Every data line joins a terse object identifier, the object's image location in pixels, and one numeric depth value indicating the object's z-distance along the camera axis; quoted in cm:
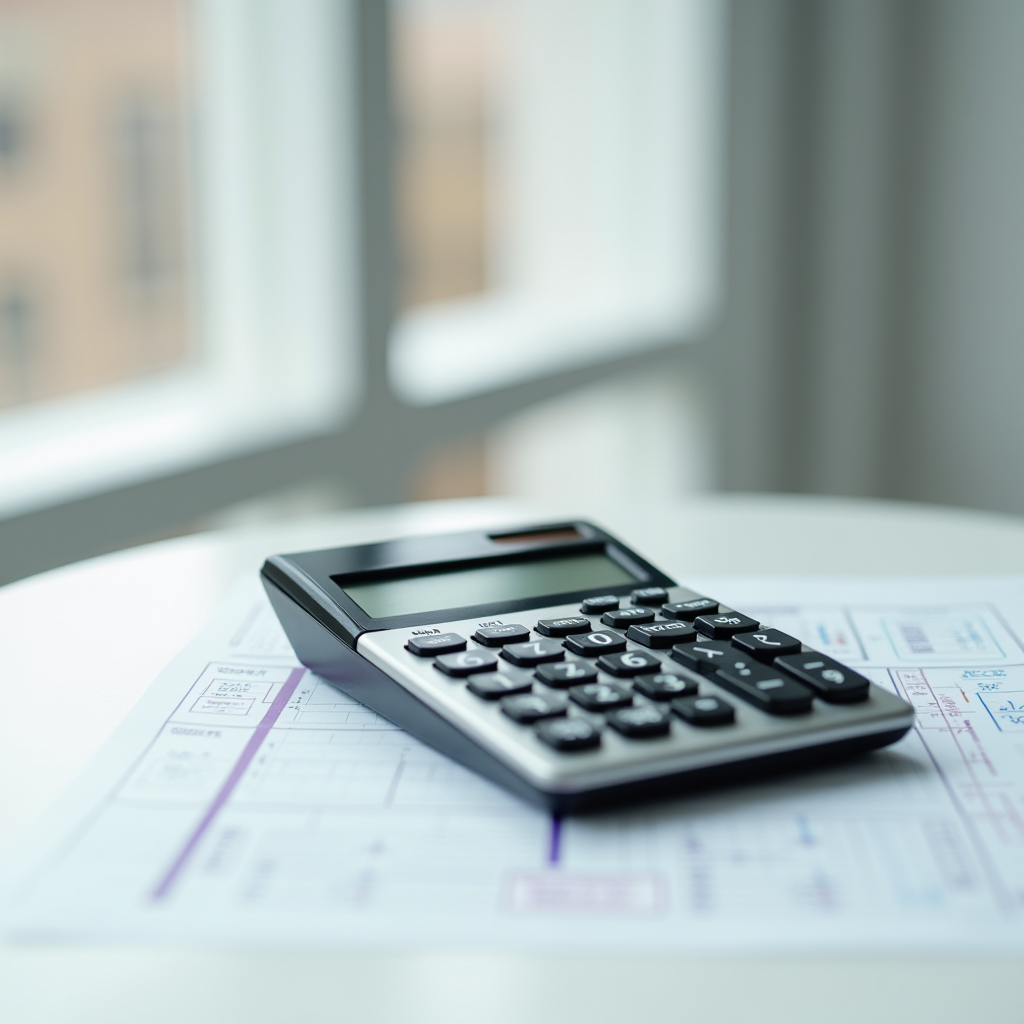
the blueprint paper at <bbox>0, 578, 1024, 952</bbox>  30
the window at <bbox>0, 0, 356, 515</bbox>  118
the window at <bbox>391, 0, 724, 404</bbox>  165
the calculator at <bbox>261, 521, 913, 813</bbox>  35
